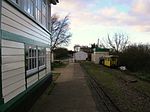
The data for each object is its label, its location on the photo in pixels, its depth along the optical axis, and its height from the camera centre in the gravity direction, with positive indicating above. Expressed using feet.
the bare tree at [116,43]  97.05 +8.81
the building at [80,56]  119.84 -1.82
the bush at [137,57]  45.80 -1.53
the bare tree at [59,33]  67.97 +12.29
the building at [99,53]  89.72 +0.76
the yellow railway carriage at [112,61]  58.53 -3.45
